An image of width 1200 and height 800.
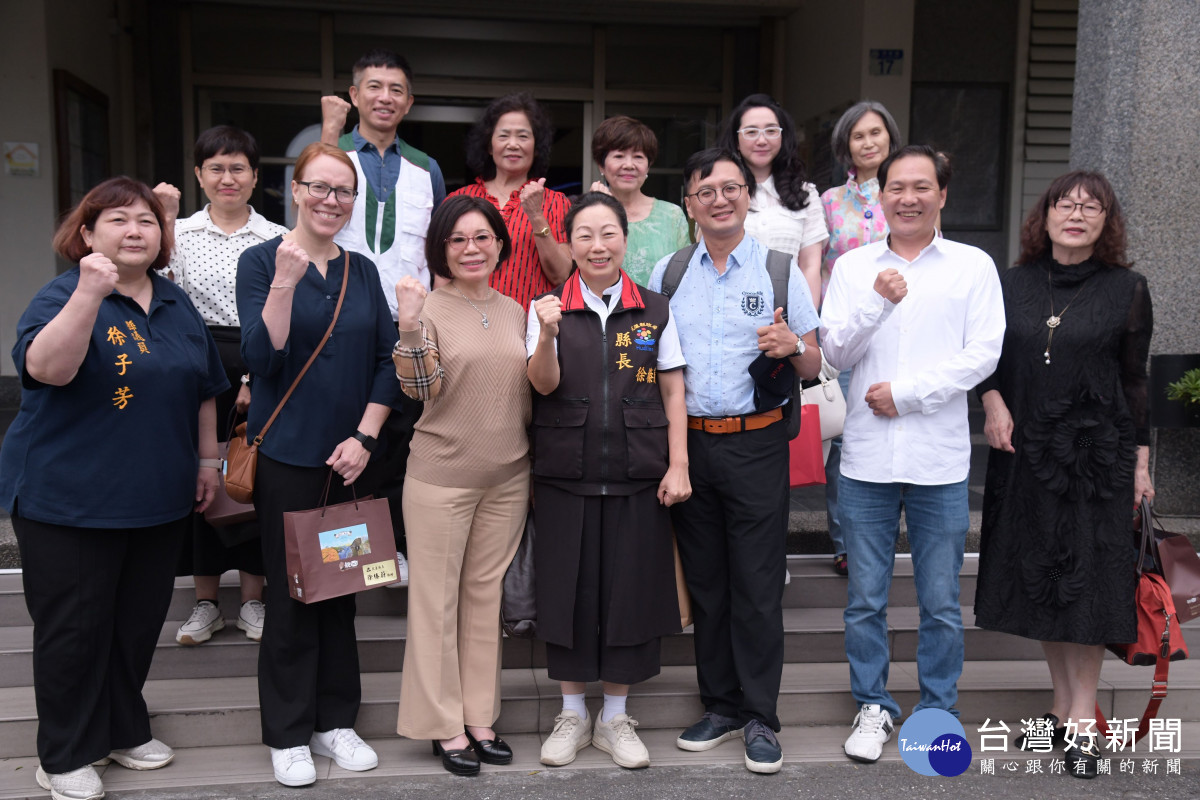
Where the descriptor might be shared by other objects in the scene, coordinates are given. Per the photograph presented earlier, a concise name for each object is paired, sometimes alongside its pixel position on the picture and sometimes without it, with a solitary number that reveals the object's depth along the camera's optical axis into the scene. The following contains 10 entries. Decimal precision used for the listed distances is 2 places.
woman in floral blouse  4.12
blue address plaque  8.09
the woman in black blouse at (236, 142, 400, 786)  3.17
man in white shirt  3.39
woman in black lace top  3.43
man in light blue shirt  3.41
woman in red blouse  3.79
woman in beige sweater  3.29
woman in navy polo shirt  2.99
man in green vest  3.87
